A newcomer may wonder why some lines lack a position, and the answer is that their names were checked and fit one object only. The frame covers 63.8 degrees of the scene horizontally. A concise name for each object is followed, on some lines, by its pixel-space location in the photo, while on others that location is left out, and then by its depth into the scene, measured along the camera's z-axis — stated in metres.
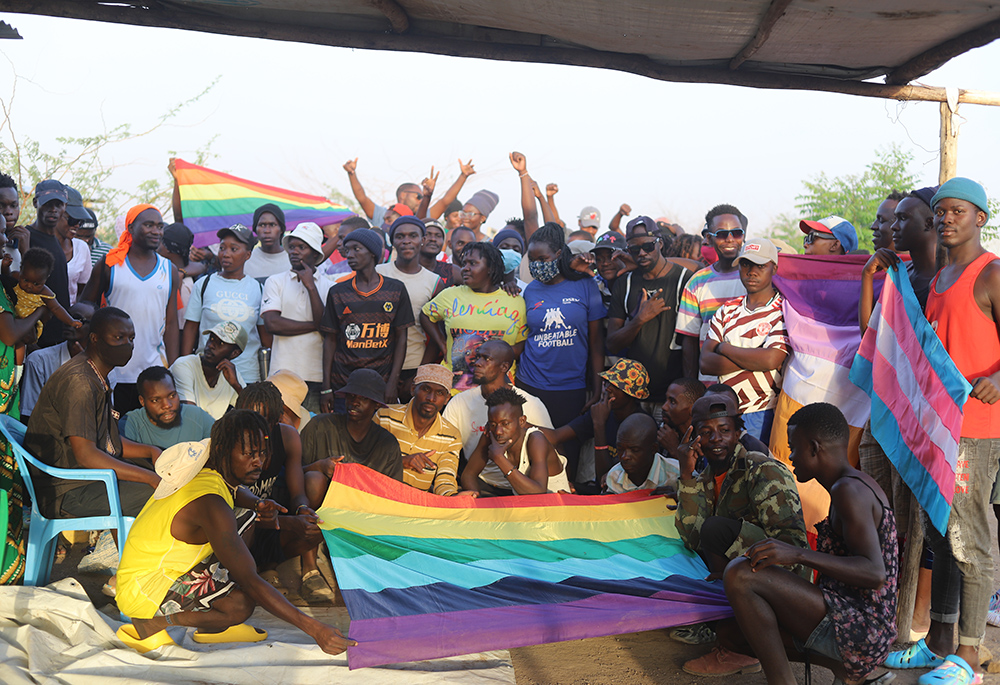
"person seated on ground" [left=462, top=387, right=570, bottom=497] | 4.86
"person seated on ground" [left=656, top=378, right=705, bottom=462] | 4.55
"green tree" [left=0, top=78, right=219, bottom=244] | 11.11
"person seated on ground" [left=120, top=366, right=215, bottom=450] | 4.60
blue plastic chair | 3.88
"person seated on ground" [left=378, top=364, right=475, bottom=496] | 4.96
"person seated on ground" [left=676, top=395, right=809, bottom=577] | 3.48
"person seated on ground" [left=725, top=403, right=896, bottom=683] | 2.96
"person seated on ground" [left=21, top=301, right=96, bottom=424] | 5.11
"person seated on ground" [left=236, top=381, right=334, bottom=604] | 4.23
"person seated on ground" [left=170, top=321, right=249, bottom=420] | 5.18
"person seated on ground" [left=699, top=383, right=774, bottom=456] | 3.90
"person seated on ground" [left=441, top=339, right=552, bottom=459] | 5.27
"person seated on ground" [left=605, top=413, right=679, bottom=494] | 4.69
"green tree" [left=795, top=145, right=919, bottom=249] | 16.41
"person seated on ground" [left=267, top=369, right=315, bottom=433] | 5.37
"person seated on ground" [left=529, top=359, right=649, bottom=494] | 5.18
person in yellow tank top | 3.31
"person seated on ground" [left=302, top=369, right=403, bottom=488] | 4.75
